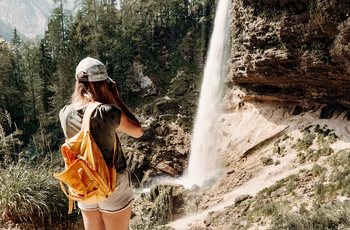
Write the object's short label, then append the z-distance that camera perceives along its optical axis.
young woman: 2.29
